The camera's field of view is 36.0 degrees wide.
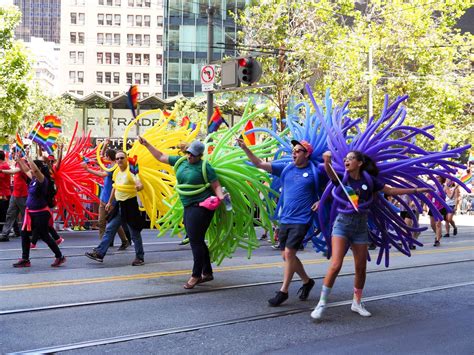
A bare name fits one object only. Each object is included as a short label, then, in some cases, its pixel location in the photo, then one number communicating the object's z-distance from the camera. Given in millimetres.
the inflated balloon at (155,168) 10836
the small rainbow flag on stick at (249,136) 9904
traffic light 17578
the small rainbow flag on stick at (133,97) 9344
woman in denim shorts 7074
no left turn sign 18000
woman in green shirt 8492
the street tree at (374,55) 25016
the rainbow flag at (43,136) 13625
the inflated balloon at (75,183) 14828
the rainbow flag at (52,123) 13803
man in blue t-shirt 7629
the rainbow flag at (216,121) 10227
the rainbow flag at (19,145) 11922
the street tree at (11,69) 33406
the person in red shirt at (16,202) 14016
